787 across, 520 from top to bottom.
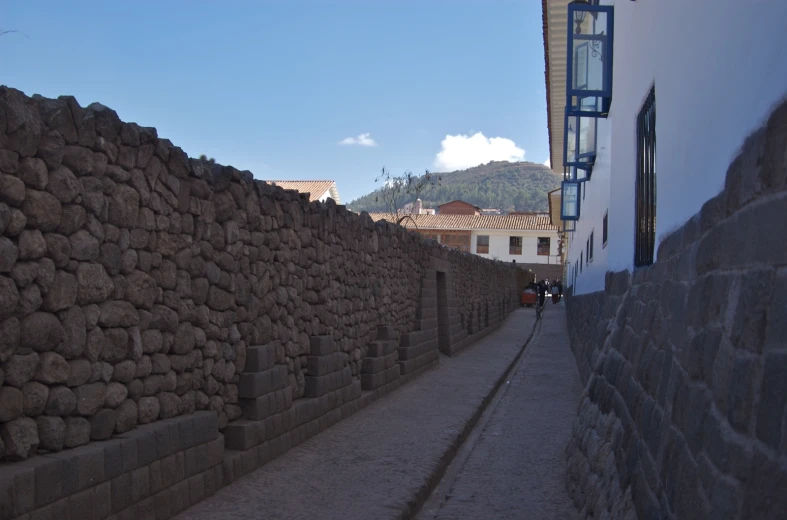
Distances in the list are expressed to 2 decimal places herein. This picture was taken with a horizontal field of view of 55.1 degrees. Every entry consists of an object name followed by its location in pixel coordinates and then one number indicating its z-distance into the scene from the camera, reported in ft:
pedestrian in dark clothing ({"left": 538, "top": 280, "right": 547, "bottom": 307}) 118.59
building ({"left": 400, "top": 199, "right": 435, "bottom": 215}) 211.47
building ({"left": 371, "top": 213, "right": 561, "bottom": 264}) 203.92
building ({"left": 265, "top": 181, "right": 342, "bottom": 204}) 145.79
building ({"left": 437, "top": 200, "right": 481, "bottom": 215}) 244.42
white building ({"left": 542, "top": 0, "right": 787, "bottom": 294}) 9.67
